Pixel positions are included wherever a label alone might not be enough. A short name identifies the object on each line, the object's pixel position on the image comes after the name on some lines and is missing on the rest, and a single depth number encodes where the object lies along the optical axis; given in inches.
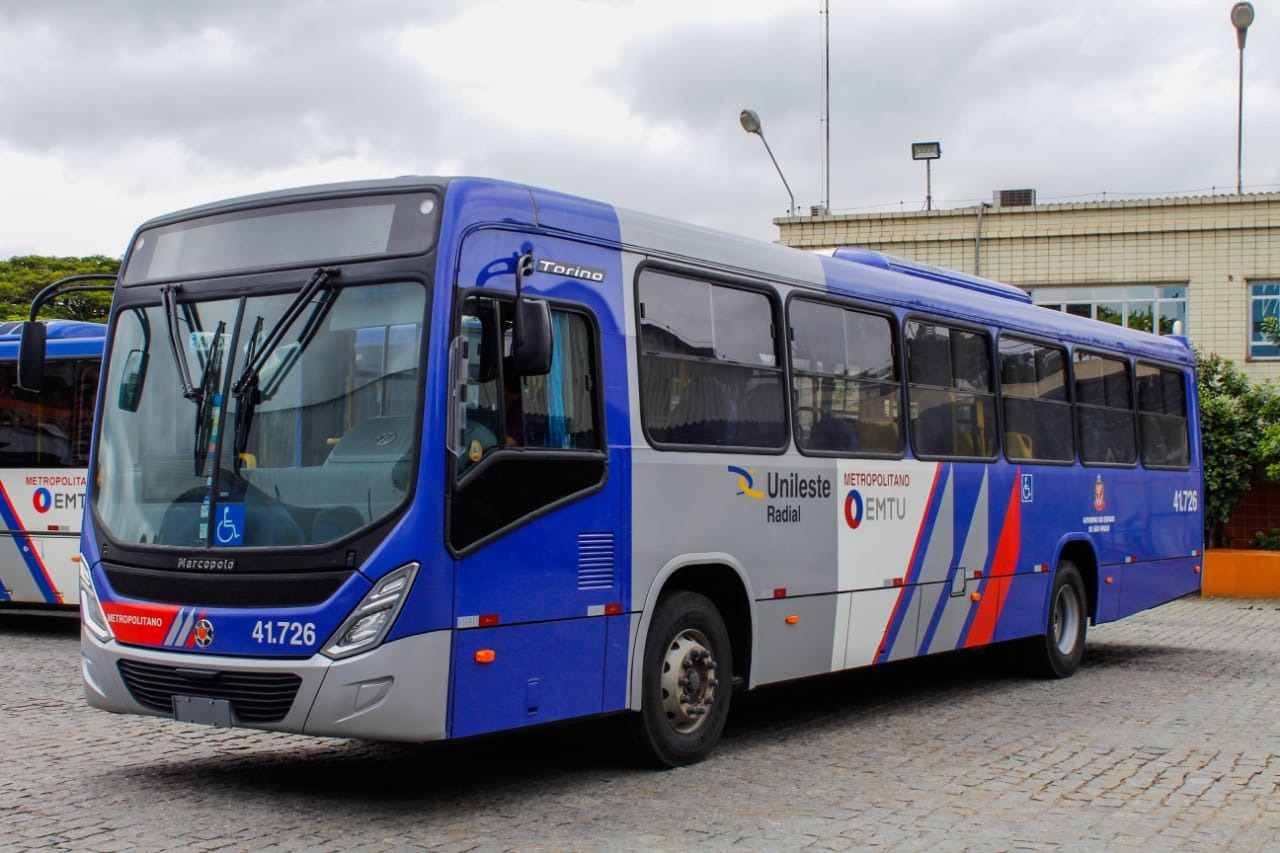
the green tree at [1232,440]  896.3
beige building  1226.0
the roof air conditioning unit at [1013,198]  1382.9
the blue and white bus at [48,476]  579.5
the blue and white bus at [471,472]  264.5
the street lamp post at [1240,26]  1182.9
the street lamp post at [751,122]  958.4
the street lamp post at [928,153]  1421.0
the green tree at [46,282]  2049.6
